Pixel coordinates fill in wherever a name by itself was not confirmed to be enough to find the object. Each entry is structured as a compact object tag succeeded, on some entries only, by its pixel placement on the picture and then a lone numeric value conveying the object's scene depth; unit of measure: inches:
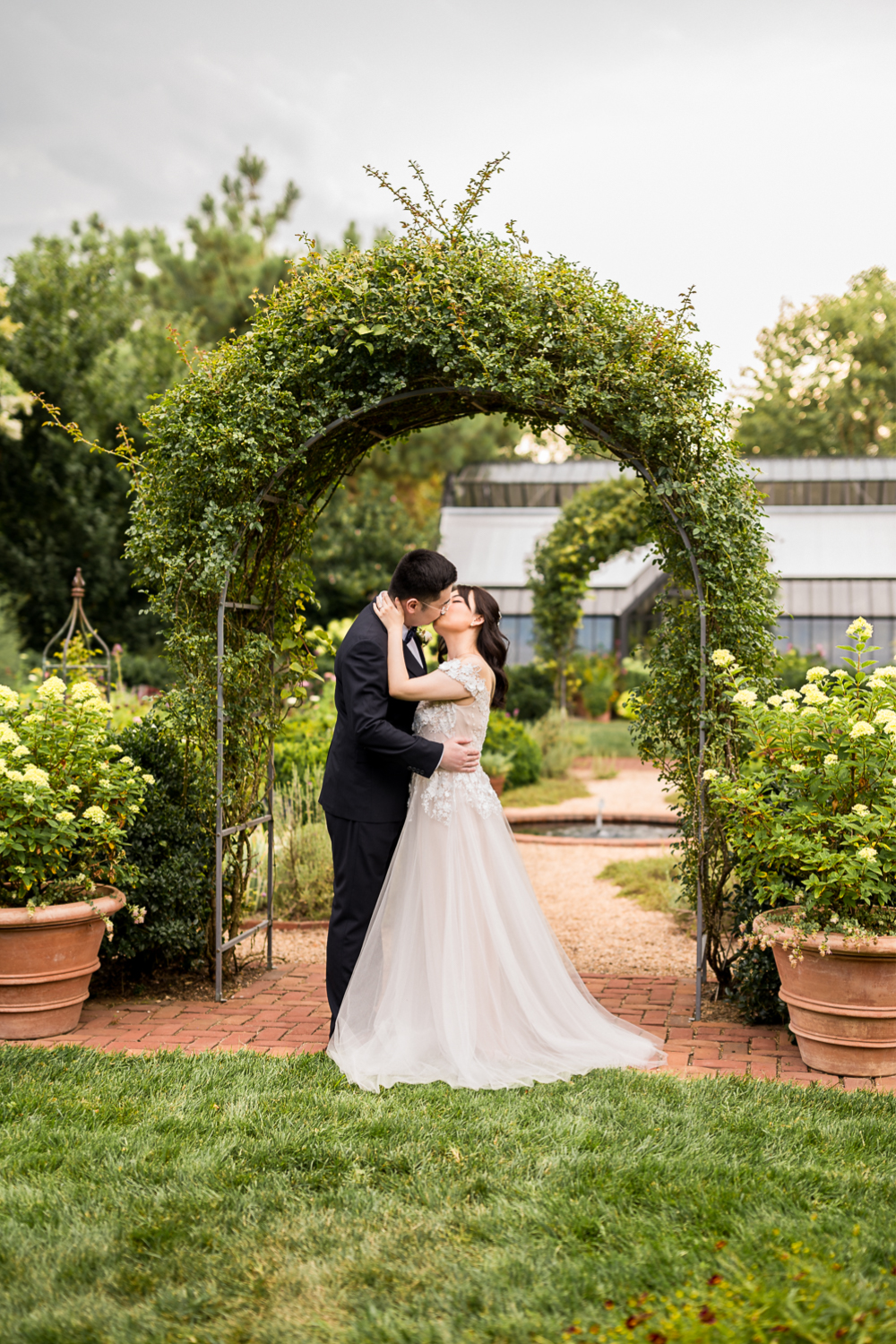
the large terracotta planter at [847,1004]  146.8
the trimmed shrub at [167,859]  189.6
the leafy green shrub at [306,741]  341.7
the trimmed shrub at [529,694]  621.9
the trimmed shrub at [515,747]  489.4
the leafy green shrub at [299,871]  265.9
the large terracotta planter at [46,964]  161.9
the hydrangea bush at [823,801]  146.5
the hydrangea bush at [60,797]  159.9
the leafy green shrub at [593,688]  805.2
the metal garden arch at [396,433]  181.9
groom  155.1
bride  149.0
